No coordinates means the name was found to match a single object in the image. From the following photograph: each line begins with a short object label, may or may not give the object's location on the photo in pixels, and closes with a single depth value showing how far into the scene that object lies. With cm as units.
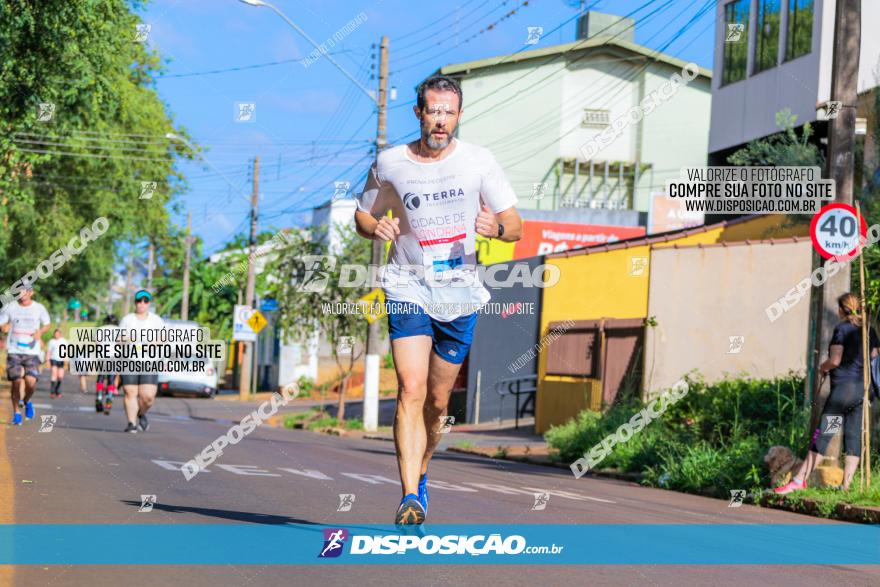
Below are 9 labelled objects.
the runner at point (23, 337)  1723
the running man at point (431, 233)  646
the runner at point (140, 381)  1622
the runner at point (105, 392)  2325
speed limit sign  1177
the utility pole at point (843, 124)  1242
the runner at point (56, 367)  3322
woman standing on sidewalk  1190
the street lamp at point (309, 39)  2308
